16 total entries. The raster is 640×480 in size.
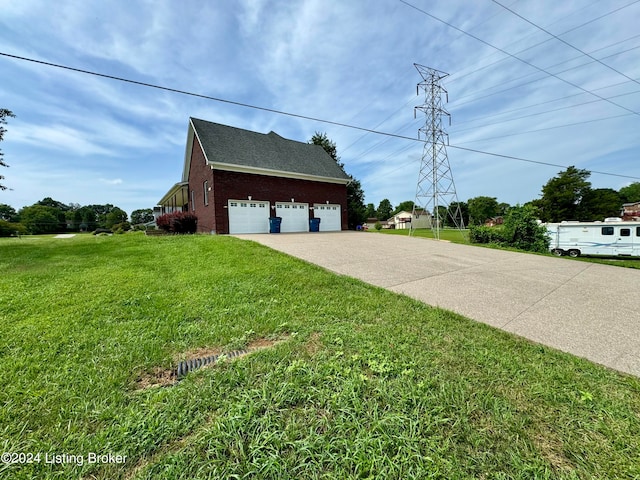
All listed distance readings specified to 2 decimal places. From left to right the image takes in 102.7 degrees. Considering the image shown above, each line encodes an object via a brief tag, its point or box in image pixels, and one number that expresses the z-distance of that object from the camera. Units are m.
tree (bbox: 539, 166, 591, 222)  37.81
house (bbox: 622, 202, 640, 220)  44.76
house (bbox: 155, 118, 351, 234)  14.91
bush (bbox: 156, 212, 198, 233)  14.93
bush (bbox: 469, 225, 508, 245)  14.30
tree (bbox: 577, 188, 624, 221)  38.31
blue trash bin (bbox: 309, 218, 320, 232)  17.84
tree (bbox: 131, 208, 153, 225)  77.00
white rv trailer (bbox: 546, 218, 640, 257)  15.44
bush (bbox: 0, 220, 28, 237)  18.48
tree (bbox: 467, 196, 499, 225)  68.62
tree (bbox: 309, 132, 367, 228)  27.69
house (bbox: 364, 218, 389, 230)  67.49
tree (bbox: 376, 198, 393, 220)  88.09
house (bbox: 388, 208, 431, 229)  62.74
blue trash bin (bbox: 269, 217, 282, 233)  15.85
